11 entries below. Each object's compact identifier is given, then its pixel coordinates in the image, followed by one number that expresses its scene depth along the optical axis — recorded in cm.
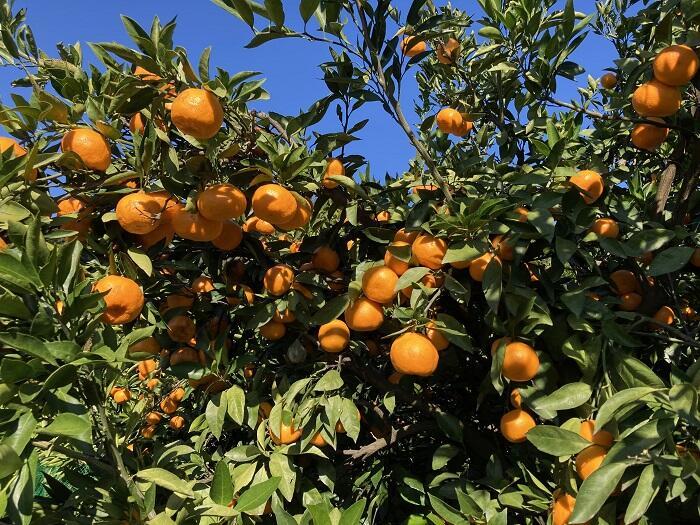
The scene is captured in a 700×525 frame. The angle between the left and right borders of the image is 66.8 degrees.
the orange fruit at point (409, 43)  138
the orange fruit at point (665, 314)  156
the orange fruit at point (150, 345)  156
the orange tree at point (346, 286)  102
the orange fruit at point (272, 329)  155
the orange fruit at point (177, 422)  270
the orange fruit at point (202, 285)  164
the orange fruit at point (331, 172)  146
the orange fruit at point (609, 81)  241
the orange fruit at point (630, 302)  158
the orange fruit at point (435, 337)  131
